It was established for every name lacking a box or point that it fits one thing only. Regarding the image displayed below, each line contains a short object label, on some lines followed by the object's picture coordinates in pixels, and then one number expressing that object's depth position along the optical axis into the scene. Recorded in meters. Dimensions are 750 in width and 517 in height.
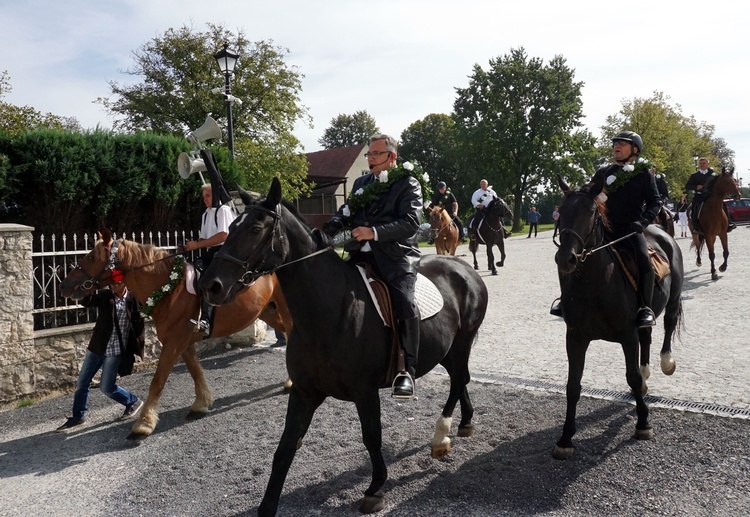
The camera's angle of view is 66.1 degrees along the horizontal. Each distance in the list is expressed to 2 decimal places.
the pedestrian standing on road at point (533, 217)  37.07
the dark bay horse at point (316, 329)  3.55
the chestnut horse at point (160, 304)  5.92
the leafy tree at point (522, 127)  50.16
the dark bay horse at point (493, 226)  18.22
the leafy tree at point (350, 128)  80.81
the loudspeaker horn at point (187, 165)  8.91
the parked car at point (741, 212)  40.09
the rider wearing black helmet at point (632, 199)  5.48
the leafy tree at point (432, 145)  63.81
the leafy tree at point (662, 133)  55.09
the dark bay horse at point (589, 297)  4.80
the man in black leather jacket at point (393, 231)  4.04
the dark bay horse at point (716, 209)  14.44
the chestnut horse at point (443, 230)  18.10
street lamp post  12.27
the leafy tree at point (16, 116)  24.62
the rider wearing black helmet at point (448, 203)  18.84
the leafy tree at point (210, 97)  32.16
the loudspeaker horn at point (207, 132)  8.88
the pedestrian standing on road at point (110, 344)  6.09
